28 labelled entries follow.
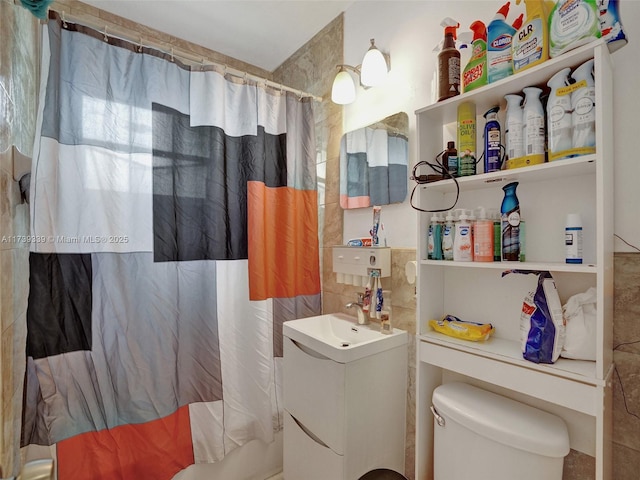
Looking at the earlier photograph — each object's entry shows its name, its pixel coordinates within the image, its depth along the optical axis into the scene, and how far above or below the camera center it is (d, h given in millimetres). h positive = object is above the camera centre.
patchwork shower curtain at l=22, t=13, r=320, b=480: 1213 -81
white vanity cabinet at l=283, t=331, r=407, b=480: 1180 -715
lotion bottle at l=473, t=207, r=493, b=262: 982 +2
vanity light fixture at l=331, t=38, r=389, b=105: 1446 +819
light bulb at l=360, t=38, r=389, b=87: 1443 +827
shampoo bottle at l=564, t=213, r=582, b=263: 824 +4
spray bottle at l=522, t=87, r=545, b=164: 876 +329
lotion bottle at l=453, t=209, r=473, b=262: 1024 +3
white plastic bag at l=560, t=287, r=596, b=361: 827 -237
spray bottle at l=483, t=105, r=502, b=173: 973 +305
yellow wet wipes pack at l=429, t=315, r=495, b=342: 1026 -306
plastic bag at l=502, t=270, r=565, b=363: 844 -238
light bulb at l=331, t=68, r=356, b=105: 1593 +802
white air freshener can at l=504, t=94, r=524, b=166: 921 +341
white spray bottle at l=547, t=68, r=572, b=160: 815 +335
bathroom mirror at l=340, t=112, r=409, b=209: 1412 +391
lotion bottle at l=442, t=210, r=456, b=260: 1082 +14
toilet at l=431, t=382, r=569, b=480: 820 -566
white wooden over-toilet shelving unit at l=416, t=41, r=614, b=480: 756 -127
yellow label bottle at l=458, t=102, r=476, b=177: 1047 +345
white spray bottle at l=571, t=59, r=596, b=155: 774 +334
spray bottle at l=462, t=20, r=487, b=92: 992 +586
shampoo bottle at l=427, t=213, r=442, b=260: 1118 +3
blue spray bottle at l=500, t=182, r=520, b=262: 939 +49
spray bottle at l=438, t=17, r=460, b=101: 1054 +616
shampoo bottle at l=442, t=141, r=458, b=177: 1088 +294
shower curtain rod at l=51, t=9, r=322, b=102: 1276 +914
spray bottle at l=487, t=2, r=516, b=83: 925 +590
